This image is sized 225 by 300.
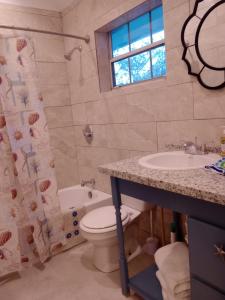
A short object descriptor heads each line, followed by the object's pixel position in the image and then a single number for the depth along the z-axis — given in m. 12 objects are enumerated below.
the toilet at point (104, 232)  1.81
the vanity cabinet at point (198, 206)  0.97
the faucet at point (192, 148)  1.56
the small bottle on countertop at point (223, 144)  1.33
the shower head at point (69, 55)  2.70
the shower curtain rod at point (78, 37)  2.17
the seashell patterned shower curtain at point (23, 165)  1.90
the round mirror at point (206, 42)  1.41
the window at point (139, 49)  1.97
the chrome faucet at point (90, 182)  2.74
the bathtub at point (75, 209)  2.31
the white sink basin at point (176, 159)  1.44
